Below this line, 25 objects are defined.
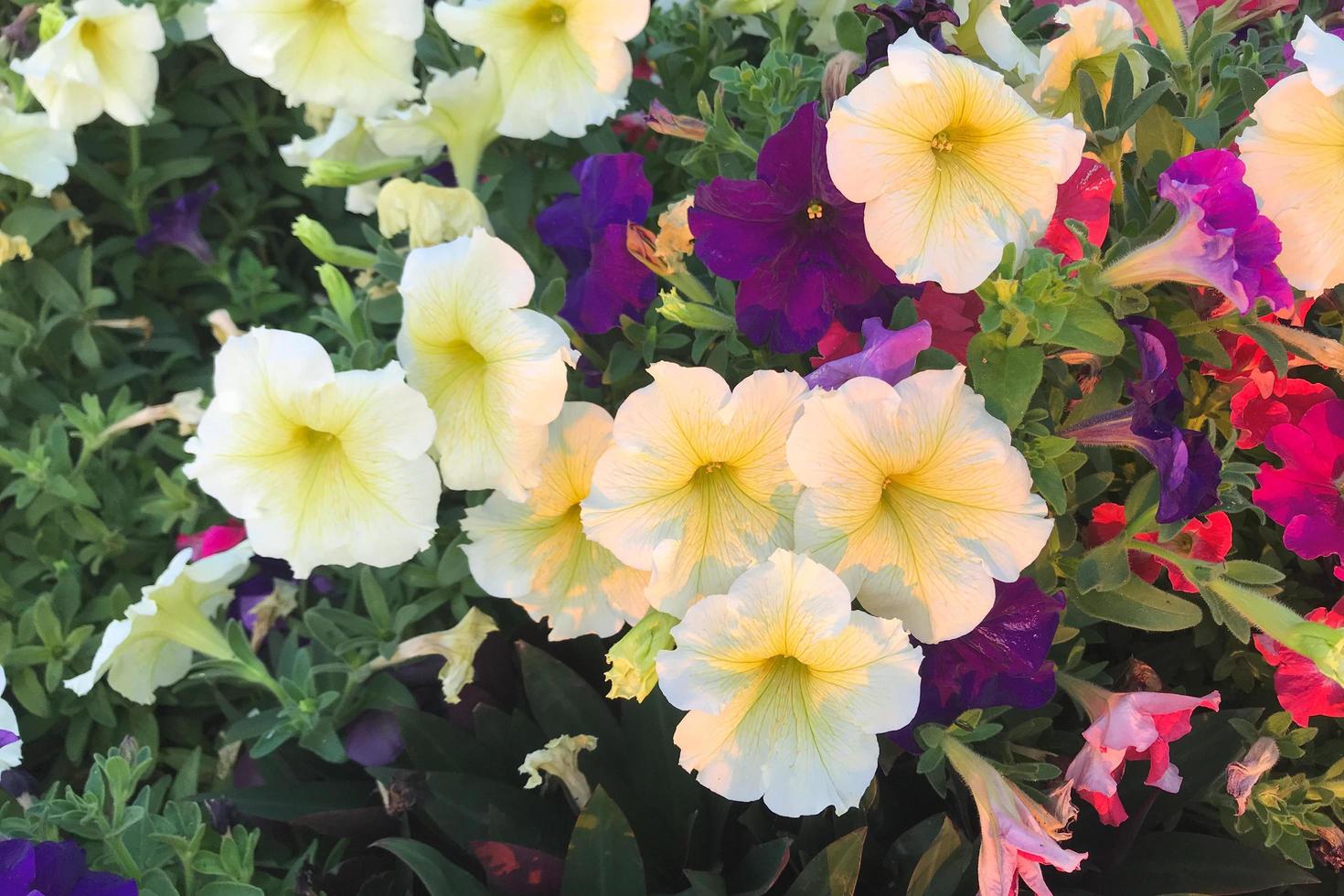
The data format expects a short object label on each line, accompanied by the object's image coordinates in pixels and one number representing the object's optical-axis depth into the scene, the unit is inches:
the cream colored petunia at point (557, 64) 17.6
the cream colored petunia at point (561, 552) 15.8
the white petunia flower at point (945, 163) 13.5
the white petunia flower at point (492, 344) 14.9
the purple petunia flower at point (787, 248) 14.7
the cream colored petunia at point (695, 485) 14.1
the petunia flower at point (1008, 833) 14.1
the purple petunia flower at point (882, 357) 13.5
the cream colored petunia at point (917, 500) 13.3
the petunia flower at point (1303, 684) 15.9
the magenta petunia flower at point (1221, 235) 13.2
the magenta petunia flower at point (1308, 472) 15.5
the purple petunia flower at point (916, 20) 14.6
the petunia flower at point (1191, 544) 15.7
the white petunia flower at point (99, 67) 20.6
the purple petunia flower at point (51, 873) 14.3
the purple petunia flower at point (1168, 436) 13.6
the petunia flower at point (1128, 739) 14.8
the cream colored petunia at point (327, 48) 18.3
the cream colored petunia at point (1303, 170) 13.5
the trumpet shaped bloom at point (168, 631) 17.6
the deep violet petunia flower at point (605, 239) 16.7
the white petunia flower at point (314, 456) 15.0
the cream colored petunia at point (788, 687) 13.5
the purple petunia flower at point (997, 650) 14.8
